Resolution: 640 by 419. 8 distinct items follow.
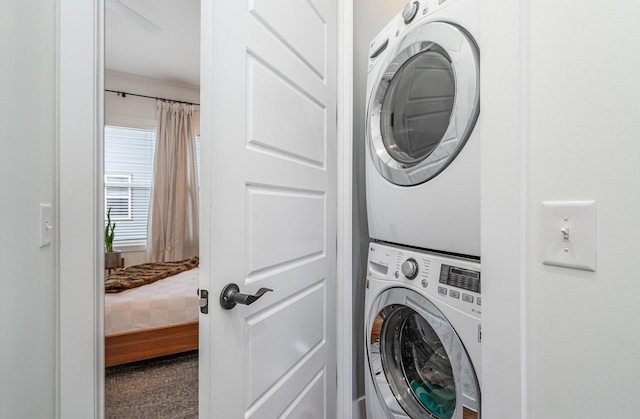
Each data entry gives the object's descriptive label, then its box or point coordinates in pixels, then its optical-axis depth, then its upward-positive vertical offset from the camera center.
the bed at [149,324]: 1.96 -0.80
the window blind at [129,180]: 3.85 +0.36
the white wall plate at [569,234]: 0.50 -0.04
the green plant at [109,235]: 3.50 -0.33
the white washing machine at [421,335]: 0.85 -0.43
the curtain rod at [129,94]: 3.75 +1.46
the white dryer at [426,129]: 0.88 +0.28
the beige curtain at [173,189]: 4.01 +0.25
